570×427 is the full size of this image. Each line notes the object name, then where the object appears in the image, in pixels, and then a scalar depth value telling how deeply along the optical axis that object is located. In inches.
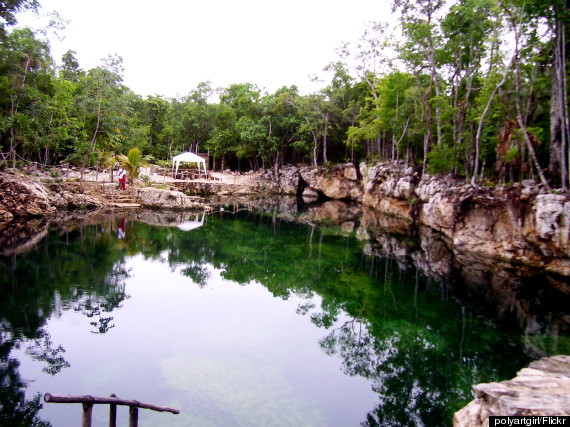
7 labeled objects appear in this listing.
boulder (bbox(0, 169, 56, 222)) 799.1
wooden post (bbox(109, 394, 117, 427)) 146.5
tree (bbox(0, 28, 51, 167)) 783.2
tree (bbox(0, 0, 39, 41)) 665.0
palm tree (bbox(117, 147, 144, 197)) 1118.4
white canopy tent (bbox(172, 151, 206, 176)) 1456.4
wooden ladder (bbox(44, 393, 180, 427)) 123.2
